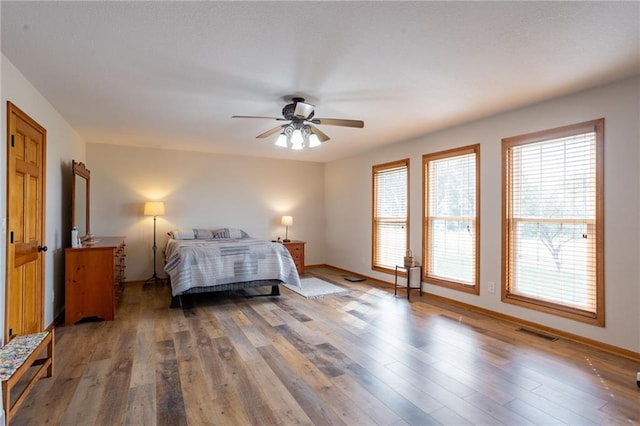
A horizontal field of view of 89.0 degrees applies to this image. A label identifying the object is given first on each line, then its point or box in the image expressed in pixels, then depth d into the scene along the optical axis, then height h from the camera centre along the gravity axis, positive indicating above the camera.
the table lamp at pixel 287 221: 6.50 -0.10
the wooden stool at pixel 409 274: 4.71 -0.86
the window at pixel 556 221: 3.01 -0.04
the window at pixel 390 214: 5.27 +0.04
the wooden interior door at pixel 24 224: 2.43 -0.07
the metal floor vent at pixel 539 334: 3.16 -1.17
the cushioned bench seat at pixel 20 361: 1.75 -0.87
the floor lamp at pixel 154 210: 5.39 +0.09
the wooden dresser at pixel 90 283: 3.57 -0.75
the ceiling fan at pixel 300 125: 3.07 +0.93
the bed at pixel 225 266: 4.11 -0.67
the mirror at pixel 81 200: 4.09 +0.21
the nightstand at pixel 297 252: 6.36 -0.70
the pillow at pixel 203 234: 5.61 -0.32
